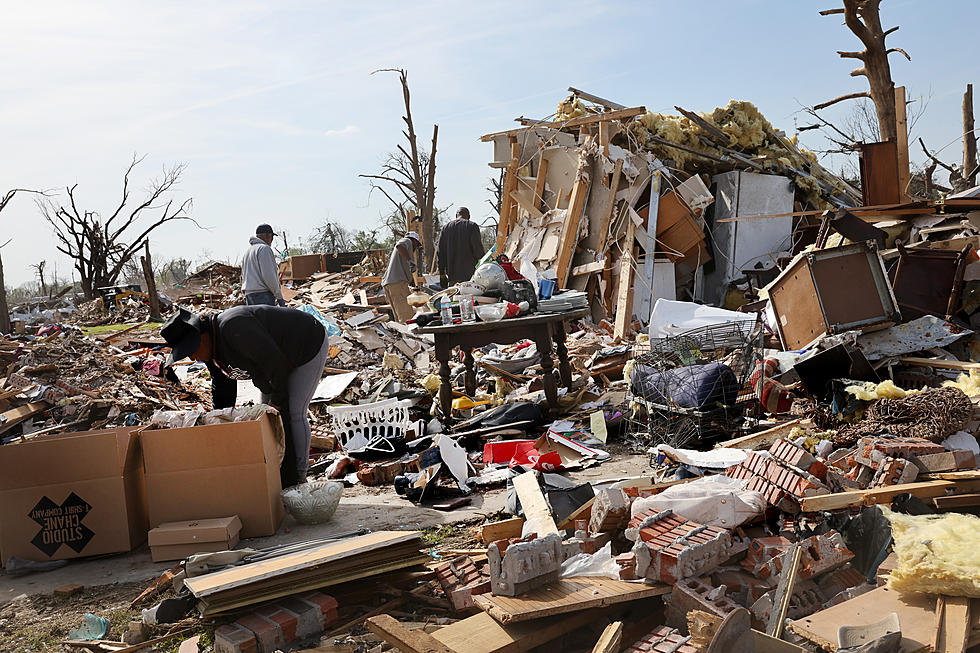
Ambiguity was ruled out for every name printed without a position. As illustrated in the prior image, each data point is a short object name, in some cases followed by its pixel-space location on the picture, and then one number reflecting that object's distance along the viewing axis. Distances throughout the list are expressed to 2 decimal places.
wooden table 6.71
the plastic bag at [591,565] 3.25
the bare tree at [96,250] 29.17
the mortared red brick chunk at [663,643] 2.56
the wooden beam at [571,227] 11.64
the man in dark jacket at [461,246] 11.09
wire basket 5.54
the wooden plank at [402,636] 2.66
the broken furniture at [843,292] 6.04
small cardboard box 4.16
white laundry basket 6.66
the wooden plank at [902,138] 10.88
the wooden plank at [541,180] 12.61
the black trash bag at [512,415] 6.75
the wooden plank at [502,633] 2.75
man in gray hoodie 8.52
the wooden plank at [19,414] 7.65
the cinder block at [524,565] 2.99
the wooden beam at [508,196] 13.02
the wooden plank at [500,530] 4.03
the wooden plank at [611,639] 2.65
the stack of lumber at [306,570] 3.19
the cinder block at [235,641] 2.97
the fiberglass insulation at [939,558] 2.65
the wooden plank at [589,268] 11.34
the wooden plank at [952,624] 2.47
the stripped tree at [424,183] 22.42
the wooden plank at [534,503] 3.85
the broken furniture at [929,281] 6.53
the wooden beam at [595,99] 12.58
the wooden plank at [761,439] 5.11
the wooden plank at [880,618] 2.54
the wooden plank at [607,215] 11.31
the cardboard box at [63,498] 4.35
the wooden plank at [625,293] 10.70
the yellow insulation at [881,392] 5.10
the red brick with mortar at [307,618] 3.16
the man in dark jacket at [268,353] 4.71
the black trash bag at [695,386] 5.52
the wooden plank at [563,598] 2.84
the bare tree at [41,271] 34.94
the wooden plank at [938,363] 5.64
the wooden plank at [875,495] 3.59
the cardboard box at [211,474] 4.43
